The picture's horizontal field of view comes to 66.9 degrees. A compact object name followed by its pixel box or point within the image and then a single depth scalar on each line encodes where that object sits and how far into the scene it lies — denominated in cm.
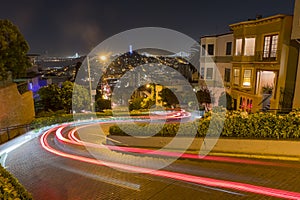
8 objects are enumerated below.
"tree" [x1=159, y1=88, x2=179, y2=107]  2743
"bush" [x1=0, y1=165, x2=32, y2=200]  393
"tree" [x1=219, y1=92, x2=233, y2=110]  2013
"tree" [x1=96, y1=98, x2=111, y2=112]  3042
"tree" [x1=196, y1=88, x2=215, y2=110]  2280
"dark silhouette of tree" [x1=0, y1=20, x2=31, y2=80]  1529
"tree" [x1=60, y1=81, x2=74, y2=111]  2309
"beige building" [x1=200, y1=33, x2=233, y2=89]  2252
